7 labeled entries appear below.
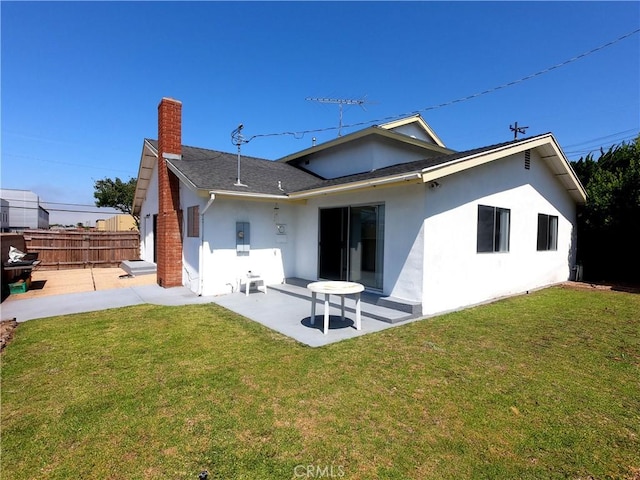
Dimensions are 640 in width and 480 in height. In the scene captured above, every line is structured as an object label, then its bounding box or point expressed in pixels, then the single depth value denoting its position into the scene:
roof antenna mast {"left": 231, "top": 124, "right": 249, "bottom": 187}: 9.11
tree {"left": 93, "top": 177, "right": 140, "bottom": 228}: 30.84
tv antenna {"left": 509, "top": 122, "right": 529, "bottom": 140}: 18.03
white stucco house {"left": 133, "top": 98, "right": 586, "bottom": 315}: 7.01
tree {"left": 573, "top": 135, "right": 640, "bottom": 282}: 10.88
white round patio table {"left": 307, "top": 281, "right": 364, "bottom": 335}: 5.39
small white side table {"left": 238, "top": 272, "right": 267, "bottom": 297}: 8.70
